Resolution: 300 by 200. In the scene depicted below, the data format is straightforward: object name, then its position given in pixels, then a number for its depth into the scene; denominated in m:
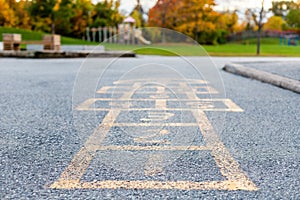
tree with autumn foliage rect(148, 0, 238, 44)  26.10
